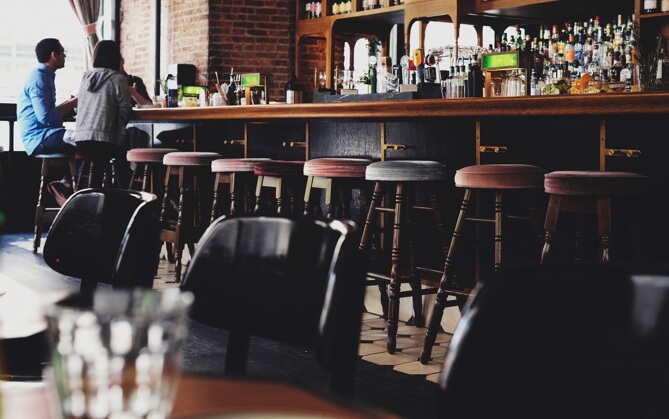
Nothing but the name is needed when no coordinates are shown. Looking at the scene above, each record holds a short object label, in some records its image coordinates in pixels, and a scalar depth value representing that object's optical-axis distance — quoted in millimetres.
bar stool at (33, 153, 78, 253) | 7020
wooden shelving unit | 6285
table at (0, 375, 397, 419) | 894
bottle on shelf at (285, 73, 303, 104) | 6461
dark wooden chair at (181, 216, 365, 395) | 1403
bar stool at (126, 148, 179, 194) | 6070
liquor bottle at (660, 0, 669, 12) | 5711
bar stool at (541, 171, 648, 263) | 3174
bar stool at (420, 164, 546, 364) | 3445
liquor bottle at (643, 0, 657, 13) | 5773
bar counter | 3471
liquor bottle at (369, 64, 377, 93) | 6418
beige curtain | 9547
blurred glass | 629
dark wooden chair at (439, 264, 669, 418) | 1060
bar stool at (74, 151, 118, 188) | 6582
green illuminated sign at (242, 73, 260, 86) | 6559
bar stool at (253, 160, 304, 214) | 4789
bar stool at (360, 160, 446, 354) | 3803
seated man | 7078
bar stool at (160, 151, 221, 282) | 5566
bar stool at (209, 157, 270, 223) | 5113
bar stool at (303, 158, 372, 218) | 4203
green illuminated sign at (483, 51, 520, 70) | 4145
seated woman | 6520
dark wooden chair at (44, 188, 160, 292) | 1947
